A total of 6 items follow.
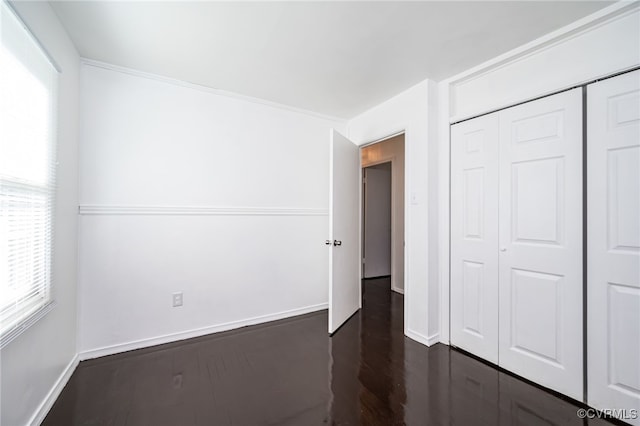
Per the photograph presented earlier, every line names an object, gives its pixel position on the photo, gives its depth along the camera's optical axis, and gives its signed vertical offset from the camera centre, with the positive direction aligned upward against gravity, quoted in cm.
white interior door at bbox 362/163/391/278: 479 -16
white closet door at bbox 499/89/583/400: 168 -20
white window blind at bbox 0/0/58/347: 119 +19
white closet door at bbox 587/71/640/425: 146 -17
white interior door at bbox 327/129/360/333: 265 -19
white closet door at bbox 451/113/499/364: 210 -19
